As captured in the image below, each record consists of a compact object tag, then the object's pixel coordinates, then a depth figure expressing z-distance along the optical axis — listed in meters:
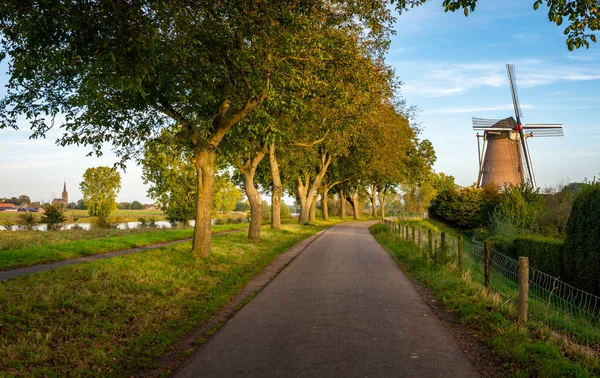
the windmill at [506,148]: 65.00
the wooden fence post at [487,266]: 10.74
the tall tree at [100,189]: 80.31
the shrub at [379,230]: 35.15
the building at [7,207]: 110.15
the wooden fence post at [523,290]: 8.08
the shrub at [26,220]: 38.19
